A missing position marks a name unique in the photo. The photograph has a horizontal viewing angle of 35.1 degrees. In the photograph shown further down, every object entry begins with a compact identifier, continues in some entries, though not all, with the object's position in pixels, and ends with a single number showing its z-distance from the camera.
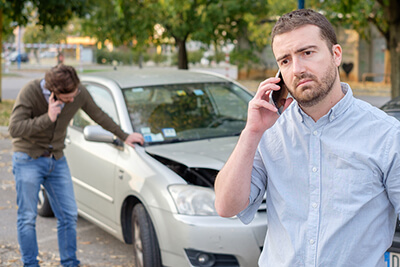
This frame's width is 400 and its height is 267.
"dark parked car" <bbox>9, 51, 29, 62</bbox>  53.31
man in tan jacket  4.52
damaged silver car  4.28
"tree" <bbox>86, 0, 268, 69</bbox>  16.69
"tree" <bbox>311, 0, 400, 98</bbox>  11.17
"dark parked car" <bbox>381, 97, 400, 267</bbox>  3.28
